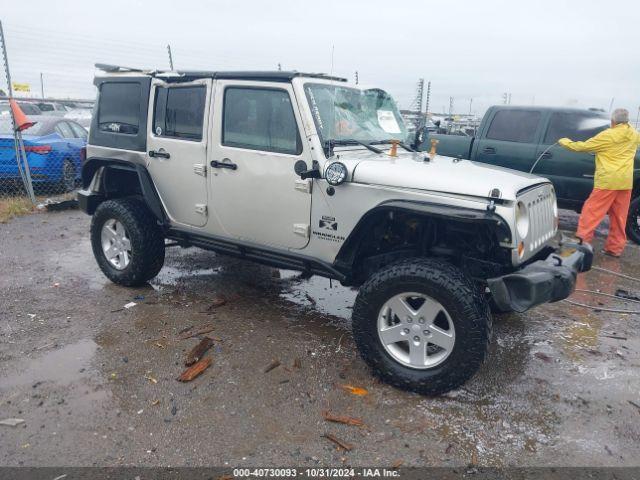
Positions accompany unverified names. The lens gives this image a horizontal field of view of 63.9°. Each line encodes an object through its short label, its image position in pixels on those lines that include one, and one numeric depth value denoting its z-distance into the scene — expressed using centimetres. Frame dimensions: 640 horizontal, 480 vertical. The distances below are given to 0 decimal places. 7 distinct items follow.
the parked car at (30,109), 1776
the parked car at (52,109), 2030
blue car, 851
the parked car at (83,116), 1509
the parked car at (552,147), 735
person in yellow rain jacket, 629
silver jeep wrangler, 321
